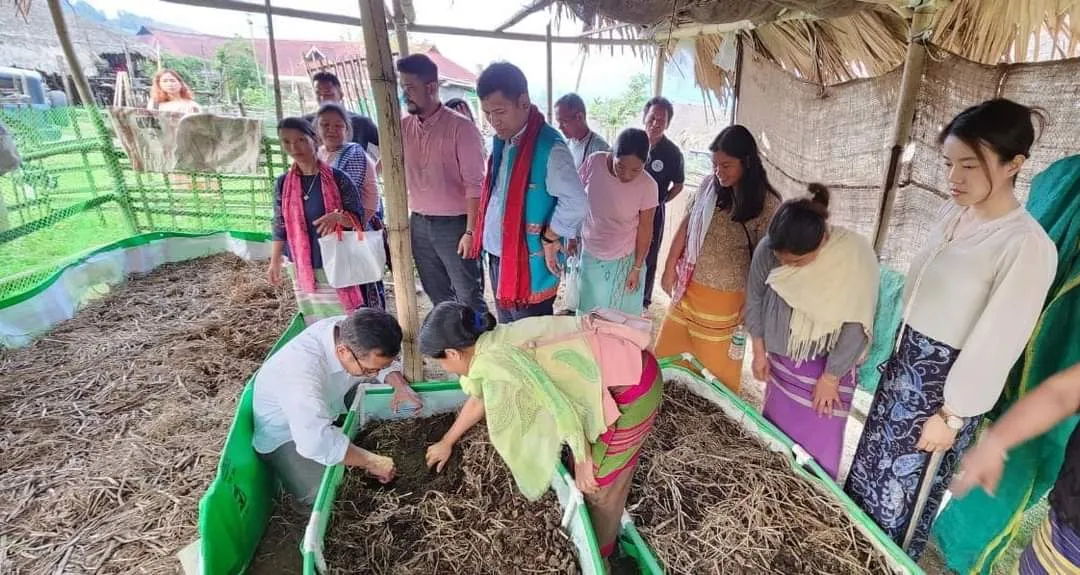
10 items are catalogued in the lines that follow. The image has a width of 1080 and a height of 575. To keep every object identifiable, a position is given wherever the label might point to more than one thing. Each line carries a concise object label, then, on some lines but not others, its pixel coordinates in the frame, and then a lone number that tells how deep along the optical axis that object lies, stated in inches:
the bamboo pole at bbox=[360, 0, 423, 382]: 67.0
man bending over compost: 68.0
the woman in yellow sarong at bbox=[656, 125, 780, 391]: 89.4
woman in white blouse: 51.9
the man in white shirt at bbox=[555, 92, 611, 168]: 136.0
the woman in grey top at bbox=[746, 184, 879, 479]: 69.5
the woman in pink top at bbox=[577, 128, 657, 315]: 110.9
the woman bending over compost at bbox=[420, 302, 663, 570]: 55.3
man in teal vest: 84.0
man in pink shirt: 98.6
